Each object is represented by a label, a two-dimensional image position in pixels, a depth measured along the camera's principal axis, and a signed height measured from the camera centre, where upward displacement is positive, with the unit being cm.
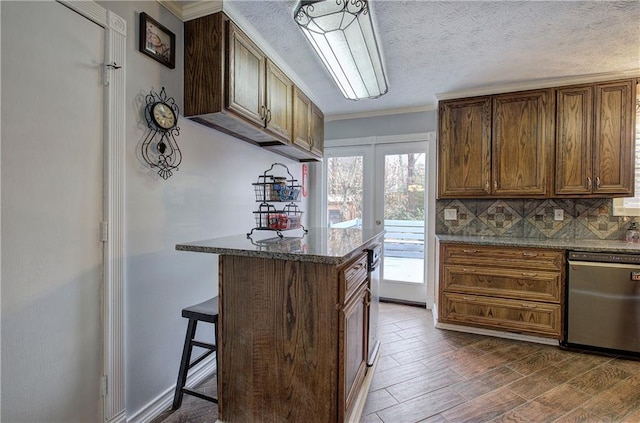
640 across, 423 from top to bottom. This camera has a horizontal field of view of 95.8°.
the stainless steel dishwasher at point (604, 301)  233 -76
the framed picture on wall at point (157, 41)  159 +97
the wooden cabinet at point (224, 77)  177 +85
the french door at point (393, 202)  364 +9
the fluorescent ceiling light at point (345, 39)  169 +115
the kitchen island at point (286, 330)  136 -61
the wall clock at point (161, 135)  163 +44
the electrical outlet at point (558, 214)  301 -5
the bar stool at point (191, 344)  162 -80
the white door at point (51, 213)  110 -2
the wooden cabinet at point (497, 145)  283 +66
